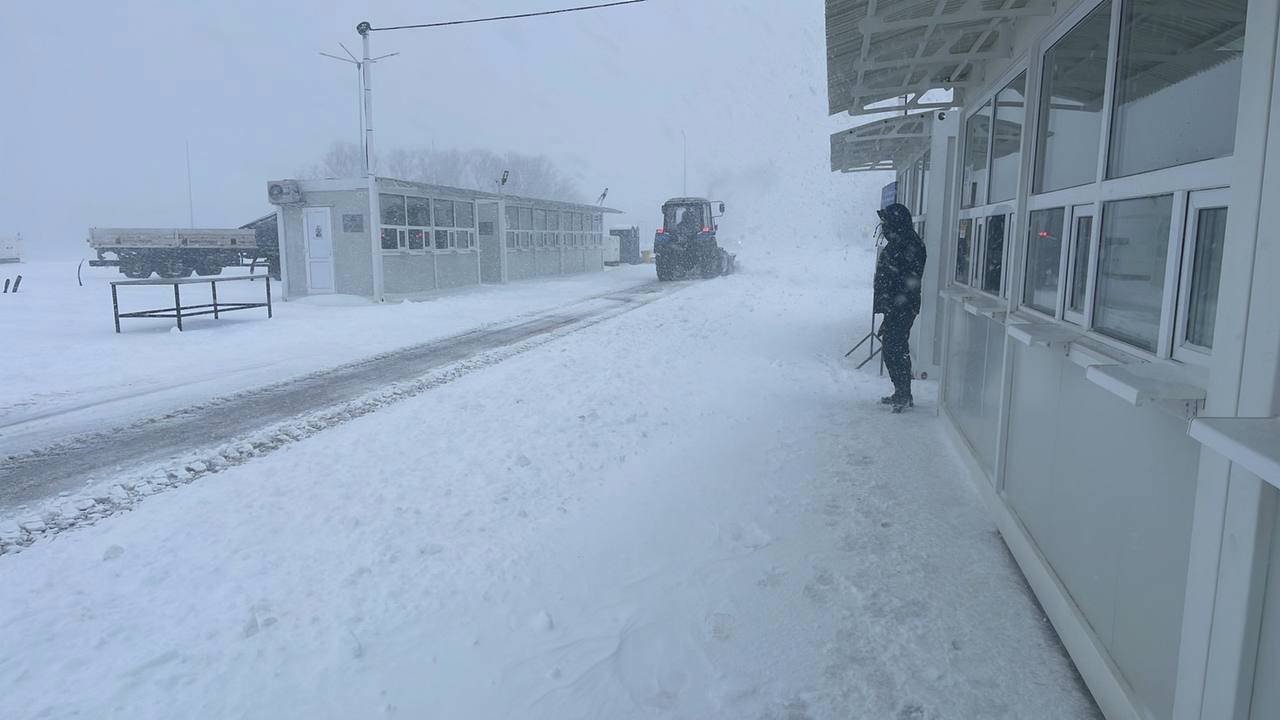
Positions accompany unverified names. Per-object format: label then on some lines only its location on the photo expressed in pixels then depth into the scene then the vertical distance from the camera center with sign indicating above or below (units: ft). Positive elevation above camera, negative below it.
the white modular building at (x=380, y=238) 62.28 +1.16
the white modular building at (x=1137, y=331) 5.81 -0.88
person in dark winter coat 23.56 -1.12
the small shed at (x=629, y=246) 153.07 +1.24
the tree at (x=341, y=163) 273.52 +32.16
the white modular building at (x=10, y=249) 133.49 +0.17
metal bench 40.04 -3.41
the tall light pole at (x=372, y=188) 60.03 +4.93
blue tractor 90.07 +1.22
